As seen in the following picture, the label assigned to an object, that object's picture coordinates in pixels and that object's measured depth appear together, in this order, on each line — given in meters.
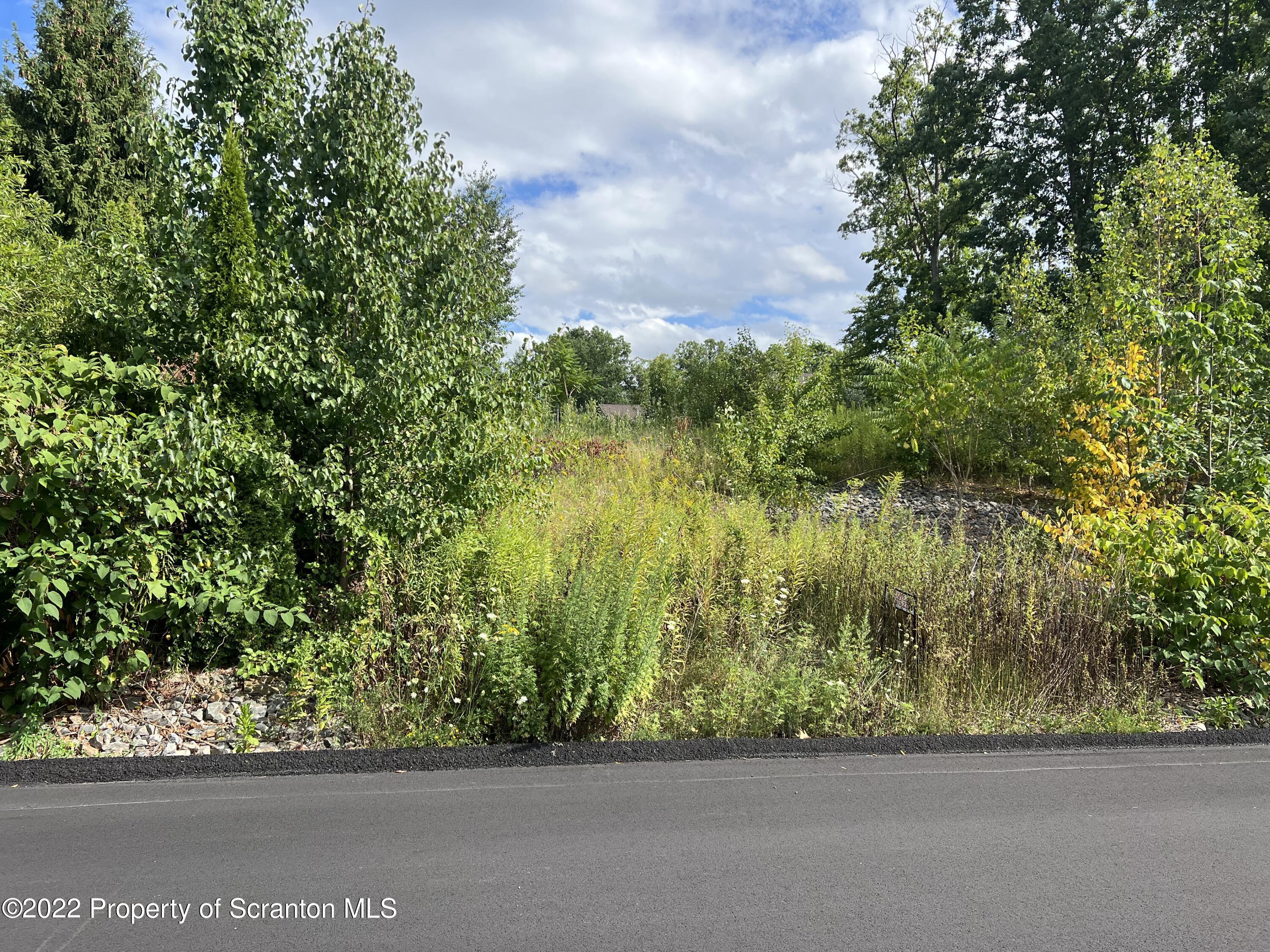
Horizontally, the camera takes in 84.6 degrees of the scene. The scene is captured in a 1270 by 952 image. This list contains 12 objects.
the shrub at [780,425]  8.26
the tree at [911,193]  19.98
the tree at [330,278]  3.67
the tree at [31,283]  4.05
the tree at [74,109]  15.55
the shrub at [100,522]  3.06
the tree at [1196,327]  4.50
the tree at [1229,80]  13.02
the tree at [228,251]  3.50
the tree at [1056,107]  17.09
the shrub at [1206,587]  4.02
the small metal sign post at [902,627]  4.24
